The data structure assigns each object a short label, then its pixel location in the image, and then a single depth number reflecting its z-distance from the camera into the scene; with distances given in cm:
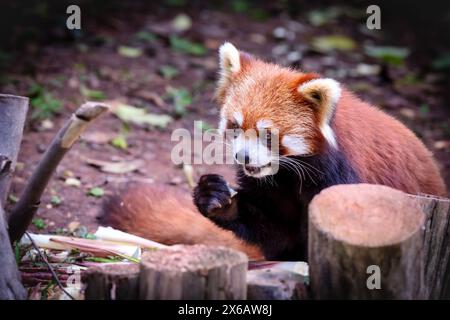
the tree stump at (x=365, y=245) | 290
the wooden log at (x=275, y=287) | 310
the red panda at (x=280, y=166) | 391
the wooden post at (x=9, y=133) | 365
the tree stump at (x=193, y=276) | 290
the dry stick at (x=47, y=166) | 316
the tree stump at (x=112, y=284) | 301
